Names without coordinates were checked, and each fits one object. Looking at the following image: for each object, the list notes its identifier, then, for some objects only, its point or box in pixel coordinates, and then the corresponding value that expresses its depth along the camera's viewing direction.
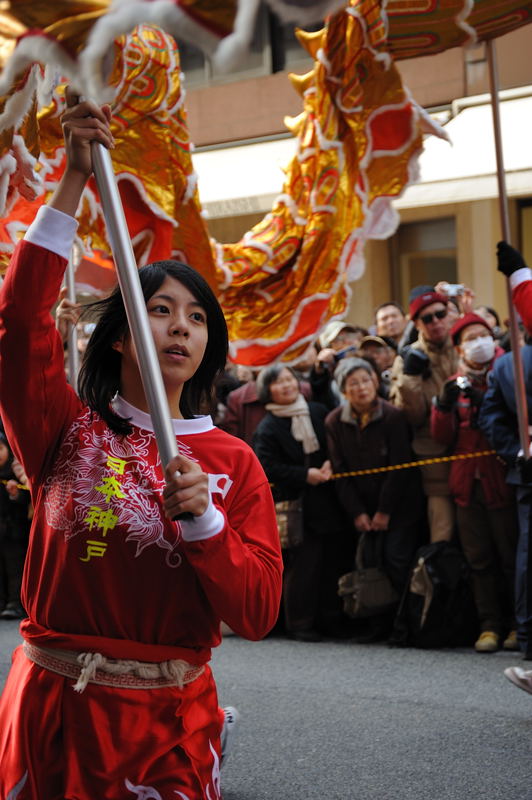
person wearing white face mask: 5.66
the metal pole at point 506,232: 3.62
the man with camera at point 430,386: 5.87
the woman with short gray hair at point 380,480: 5.98
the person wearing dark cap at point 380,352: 6.63
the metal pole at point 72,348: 2.90
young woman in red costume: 1.90
